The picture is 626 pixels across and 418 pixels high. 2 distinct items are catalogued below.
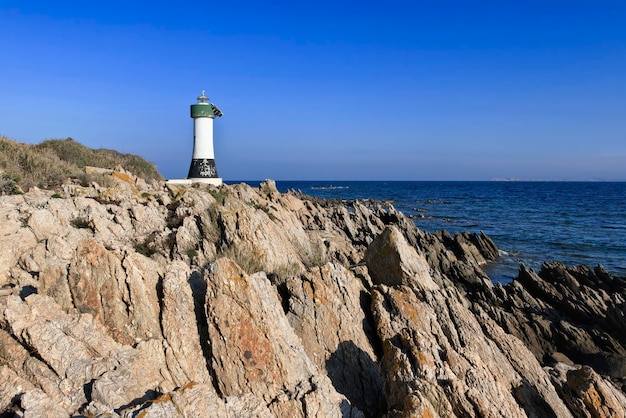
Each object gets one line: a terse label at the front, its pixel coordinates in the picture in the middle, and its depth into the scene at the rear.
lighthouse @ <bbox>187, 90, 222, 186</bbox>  27.48
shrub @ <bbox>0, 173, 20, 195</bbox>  12.73
